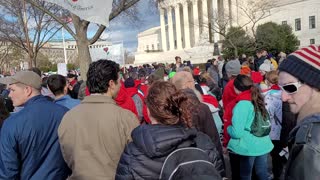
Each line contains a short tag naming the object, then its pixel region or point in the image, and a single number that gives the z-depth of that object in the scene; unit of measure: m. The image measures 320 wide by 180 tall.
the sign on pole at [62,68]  10.18
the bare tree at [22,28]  15.33
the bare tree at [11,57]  27.41
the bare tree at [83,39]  7.74
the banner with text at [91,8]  4.60
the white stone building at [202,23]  42.74
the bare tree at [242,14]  35.44
